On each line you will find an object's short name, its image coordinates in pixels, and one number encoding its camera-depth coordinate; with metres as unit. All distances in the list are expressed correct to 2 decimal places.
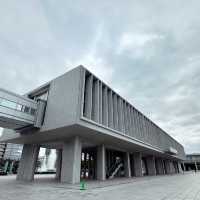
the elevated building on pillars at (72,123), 17.73
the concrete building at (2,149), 113.49
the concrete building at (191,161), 95.78
